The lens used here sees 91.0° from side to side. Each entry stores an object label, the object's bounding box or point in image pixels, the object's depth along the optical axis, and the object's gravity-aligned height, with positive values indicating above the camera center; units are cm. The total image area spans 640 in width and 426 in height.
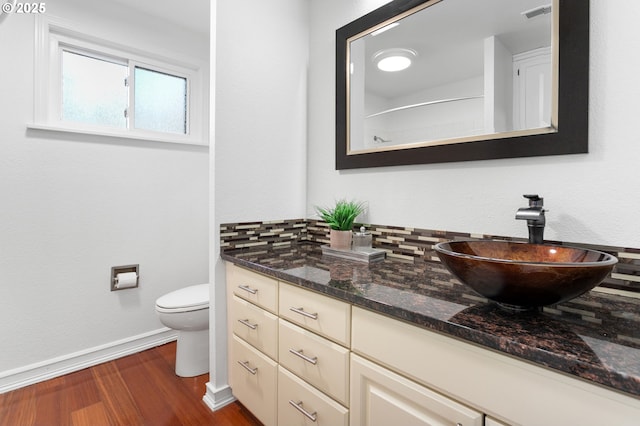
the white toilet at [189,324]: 186 -70
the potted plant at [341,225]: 160 -8
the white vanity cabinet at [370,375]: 63 -44
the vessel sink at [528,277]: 67 -15
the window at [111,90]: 198 +85
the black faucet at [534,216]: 100 -1
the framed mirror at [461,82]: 104 +54
